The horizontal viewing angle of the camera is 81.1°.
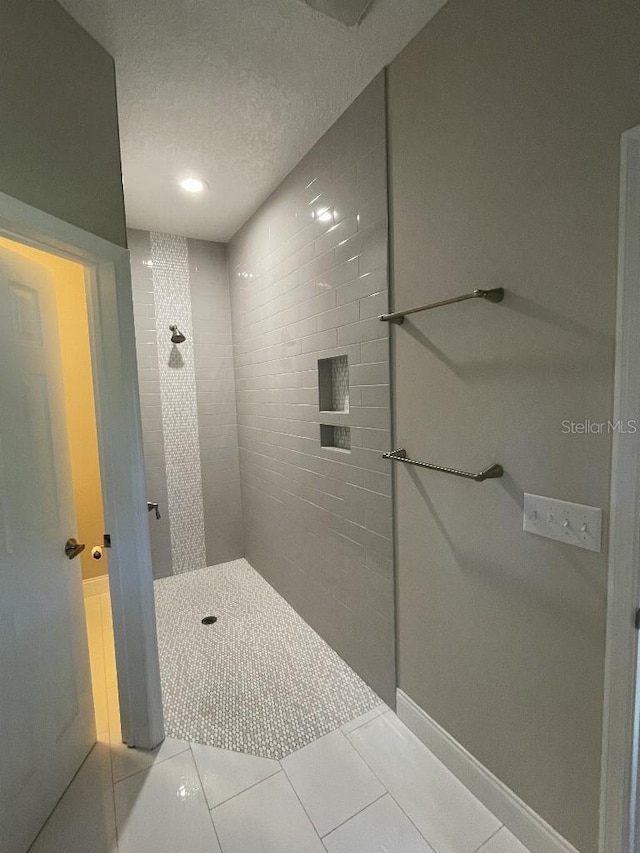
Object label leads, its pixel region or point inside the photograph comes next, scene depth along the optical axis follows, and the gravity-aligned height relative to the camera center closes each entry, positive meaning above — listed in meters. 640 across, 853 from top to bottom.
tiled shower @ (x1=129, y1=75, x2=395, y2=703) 1.68 +0.03
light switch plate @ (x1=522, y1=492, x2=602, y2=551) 0.96 -0.36
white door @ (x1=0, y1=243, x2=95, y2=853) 1.15 -0.59
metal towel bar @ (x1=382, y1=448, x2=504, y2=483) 1.16 -0.26
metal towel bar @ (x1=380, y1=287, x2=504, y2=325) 1.10 +0.29
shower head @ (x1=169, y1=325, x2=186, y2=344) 2.92 +0.51
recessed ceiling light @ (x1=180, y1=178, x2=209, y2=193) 2.19 +1.28
